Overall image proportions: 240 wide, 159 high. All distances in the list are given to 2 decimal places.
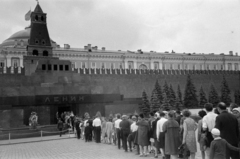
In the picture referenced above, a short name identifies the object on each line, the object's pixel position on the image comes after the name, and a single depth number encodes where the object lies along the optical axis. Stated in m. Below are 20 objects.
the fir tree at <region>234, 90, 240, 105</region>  35.50
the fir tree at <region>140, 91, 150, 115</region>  27.55
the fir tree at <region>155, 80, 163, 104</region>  30.62
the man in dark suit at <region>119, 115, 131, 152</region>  8.01
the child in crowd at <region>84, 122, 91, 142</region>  10.83
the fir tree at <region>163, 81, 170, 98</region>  31.55
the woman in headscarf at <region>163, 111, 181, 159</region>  5.73
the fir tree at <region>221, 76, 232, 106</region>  33.84
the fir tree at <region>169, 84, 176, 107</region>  30.72
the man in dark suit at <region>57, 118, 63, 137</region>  13.64
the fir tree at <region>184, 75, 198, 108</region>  32.16
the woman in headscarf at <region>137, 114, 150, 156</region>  7.13
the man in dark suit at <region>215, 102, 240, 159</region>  4.54
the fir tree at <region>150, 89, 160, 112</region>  28.73
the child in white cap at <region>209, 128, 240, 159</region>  3.93
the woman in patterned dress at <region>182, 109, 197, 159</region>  5.39
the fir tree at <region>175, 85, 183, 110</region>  30.27
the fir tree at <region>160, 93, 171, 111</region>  28.33
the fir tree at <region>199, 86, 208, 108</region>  32.41
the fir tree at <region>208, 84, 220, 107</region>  33.03
